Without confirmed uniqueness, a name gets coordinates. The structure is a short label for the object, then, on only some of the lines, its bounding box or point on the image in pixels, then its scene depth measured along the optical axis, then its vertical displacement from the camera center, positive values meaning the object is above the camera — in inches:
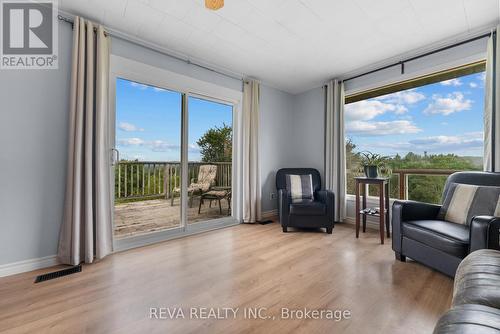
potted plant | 121.2 +2.9
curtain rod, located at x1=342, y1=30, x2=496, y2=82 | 101.2 +59.8
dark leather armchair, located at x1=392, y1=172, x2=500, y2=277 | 63.9 -21.3
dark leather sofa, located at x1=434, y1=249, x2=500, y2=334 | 27.4 -20.0
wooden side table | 113.8 -18.8
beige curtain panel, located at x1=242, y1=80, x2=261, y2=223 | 149.6 +10.5
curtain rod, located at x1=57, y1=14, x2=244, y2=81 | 88.0 +59.4
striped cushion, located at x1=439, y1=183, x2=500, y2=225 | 79.9 -12.5
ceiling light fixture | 61.4 +45.8
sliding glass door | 119.0 +6.0
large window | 115.0 +21.9
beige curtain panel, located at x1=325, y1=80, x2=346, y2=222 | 148.7 +15.3
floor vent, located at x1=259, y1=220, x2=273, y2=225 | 150.7 -36.3
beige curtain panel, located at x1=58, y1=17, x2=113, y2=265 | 85.5 +5.1
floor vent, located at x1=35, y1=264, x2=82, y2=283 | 75.7 -37.4
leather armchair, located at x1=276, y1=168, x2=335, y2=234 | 128.0 -24.9
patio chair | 152.6 -8.7
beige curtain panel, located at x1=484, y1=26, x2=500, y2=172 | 93.4 +26.3
